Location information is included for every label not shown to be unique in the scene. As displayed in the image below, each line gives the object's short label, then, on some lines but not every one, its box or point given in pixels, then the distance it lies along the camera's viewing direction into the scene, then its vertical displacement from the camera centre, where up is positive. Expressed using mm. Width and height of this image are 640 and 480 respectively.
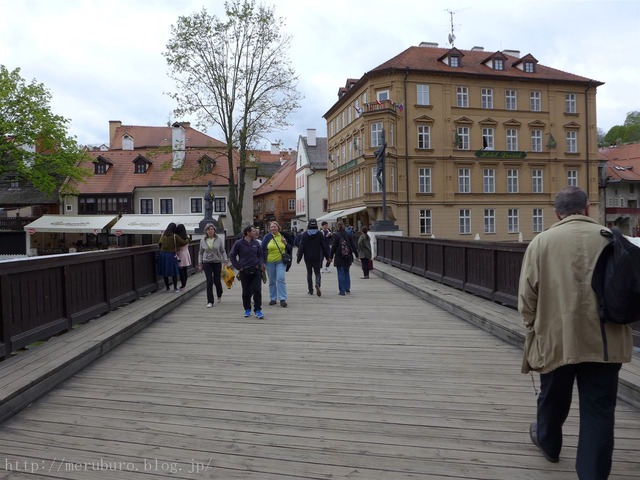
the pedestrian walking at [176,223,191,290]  12266 -507
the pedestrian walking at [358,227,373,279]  15867 -586
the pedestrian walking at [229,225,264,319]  9500 -548
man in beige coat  3004 -598
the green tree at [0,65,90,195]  33375 +6613
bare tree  30938 +9611
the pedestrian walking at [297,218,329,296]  12125 -346
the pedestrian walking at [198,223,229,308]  10836 -398
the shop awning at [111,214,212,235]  42375 +1104
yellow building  42062 +7163
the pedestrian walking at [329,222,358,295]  12945 -639
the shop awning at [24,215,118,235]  42500 +1138
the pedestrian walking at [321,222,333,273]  19784 -63
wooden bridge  3520 -1485
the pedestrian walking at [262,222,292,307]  10750 -476
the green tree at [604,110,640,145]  80562 +14260
